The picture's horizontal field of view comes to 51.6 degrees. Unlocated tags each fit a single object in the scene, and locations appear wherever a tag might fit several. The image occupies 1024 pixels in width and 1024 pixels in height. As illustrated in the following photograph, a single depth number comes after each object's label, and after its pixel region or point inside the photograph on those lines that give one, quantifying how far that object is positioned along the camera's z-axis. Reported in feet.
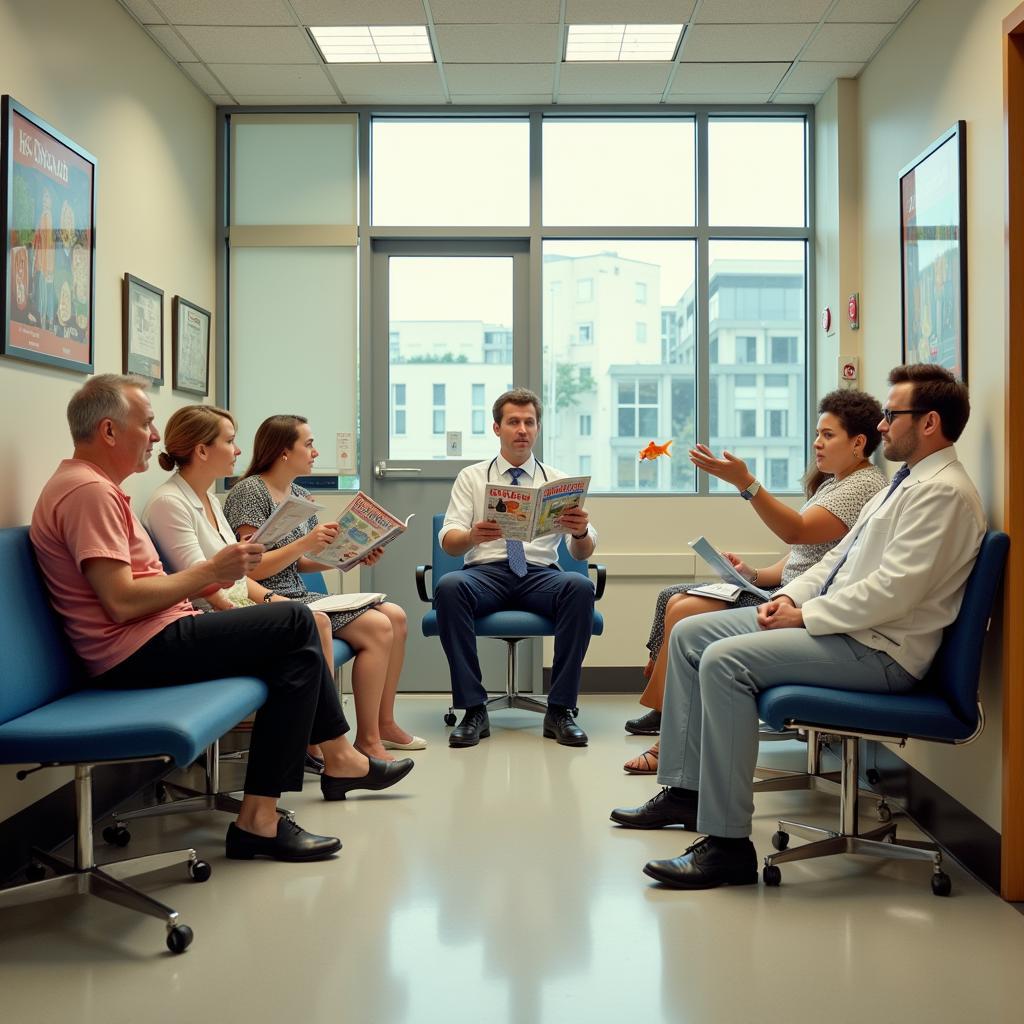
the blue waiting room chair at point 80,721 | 7.49
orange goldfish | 15.94
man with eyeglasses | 8.79
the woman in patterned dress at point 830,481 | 11.59
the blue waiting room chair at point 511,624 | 14.42
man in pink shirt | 8.45
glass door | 18.22
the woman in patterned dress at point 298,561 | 12.64
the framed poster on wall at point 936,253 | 10.57
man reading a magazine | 14.33
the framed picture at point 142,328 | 13.25
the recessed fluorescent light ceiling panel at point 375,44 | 14.84
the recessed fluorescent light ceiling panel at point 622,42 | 14.88
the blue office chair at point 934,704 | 8.63
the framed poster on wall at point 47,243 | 9.91
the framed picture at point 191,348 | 15.58
